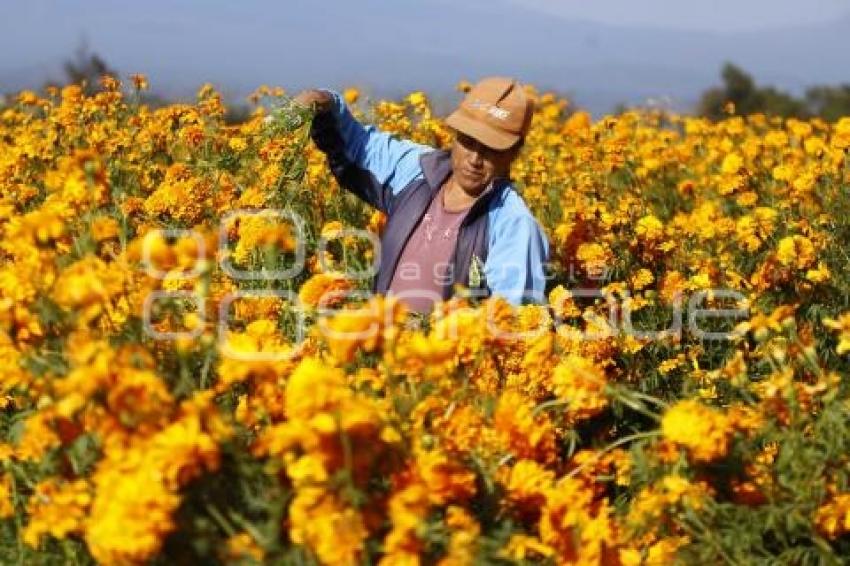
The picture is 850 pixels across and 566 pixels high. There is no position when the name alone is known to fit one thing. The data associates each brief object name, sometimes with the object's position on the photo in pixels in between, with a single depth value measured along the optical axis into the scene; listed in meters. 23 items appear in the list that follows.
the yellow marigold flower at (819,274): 3.72
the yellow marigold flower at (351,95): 6.32
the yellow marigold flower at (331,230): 4.12
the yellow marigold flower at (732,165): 5.29
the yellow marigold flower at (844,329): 2.69
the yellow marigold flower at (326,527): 2.14
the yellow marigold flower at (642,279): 4.38
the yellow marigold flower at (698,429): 2.39
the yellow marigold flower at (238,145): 5.02
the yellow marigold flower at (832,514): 2.60
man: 3.92
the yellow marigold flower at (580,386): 2.65
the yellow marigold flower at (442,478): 2.37
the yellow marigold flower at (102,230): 2.47
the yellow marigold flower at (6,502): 2.49
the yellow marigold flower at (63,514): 2.22
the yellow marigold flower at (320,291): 3.06
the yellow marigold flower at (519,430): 2.60
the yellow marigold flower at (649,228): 4.52
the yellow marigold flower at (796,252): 3.90
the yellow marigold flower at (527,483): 2.55
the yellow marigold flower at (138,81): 5.88
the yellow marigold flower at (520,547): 2.38
